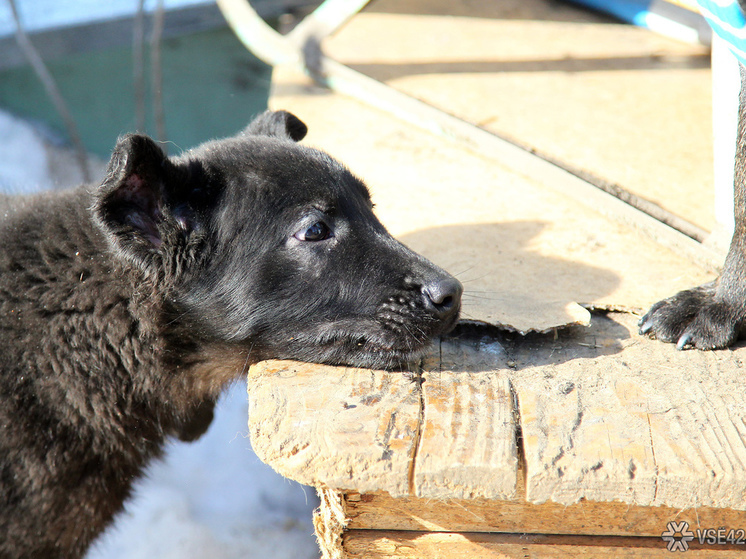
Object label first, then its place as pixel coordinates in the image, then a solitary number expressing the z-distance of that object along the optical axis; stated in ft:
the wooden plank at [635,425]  5.67
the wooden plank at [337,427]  5.85
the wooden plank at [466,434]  5.72
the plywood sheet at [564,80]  12.21
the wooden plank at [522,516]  6.64
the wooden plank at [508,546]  6.88
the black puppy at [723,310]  7.41
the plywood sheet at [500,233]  8.59
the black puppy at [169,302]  7.38
